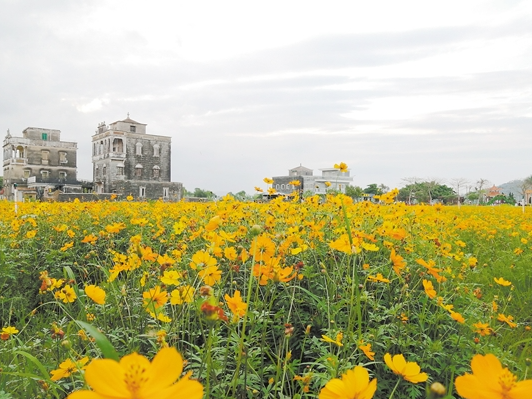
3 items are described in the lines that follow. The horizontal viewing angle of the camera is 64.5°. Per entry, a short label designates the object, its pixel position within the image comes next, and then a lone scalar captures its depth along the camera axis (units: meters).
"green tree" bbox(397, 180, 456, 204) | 113.03
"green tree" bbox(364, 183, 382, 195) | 135.63
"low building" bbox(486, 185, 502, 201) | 148.65
